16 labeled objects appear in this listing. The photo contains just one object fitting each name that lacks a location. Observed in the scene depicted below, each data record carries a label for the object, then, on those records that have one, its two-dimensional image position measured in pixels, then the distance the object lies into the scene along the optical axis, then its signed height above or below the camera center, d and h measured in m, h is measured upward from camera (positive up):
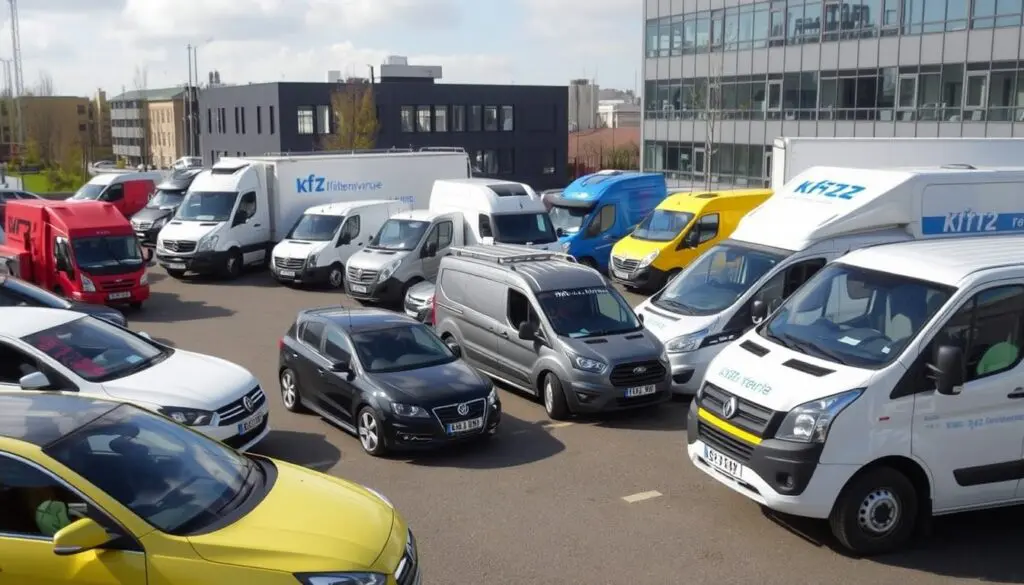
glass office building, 35.03 +3.00
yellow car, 5.07 -2.10
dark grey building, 60.34 +1.64
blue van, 24.17 -1.66
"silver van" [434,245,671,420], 11.95 -2.46
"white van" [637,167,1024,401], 12.78 -1.20
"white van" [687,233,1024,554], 7.63 -2.13
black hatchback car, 10.50 -2.70
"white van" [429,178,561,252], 22.05 -1.56
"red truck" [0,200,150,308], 19.42 -2.22
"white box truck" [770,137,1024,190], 21.05 -0.13
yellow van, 21.05 -1.94
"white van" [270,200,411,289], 23.31 -2.32
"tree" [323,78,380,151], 56.25 +1.52
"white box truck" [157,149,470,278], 24.56 -1.36
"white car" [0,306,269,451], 9.91 -2.44
